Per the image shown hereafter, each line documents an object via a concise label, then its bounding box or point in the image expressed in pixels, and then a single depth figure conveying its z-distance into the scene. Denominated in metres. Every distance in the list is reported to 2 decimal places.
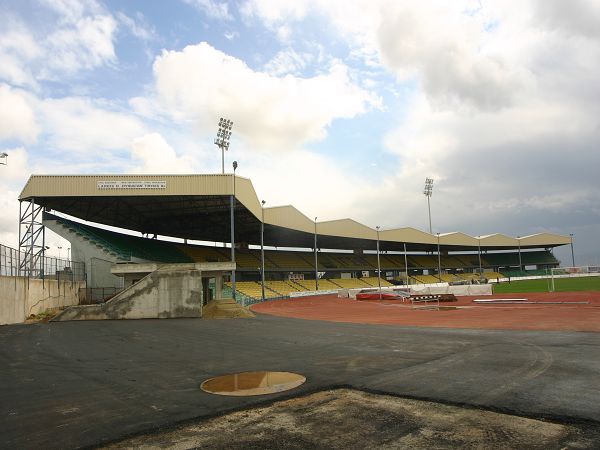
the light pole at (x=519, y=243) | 105.19
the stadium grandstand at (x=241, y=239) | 40.44
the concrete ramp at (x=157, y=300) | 27.81
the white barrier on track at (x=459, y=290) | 50.00
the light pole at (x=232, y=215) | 41.50
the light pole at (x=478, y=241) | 97.53
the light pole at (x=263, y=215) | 53.12
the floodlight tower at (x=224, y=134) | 55.28
